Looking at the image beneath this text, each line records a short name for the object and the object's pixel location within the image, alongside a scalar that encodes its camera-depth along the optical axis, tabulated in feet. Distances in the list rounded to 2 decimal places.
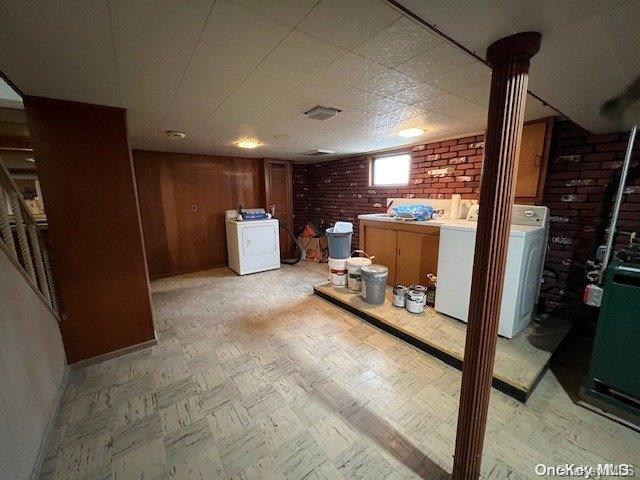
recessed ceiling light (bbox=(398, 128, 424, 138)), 9.60
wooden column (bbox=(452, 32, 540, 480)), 3.09
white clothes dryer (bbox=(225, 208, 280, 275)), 14.94
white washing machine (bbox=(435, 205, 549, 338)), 7.04
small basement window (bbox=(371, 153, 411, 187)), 13.48
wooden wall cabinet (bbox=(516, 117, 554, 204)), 8.20
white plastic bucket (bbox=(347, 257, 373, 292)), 10.67
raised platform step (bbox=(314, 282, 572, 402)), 5.99
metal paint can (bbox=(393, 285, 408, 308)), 9.37
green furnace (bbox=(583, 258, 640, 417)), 4.99
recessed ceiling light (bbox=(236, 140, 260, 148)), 11.69
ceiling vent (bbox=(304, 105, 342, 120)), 7.21
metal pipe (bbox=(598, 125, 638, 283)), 5.42
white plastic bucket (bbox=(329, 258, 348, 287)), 11.55
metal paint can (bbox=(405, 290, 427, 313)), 8.84
